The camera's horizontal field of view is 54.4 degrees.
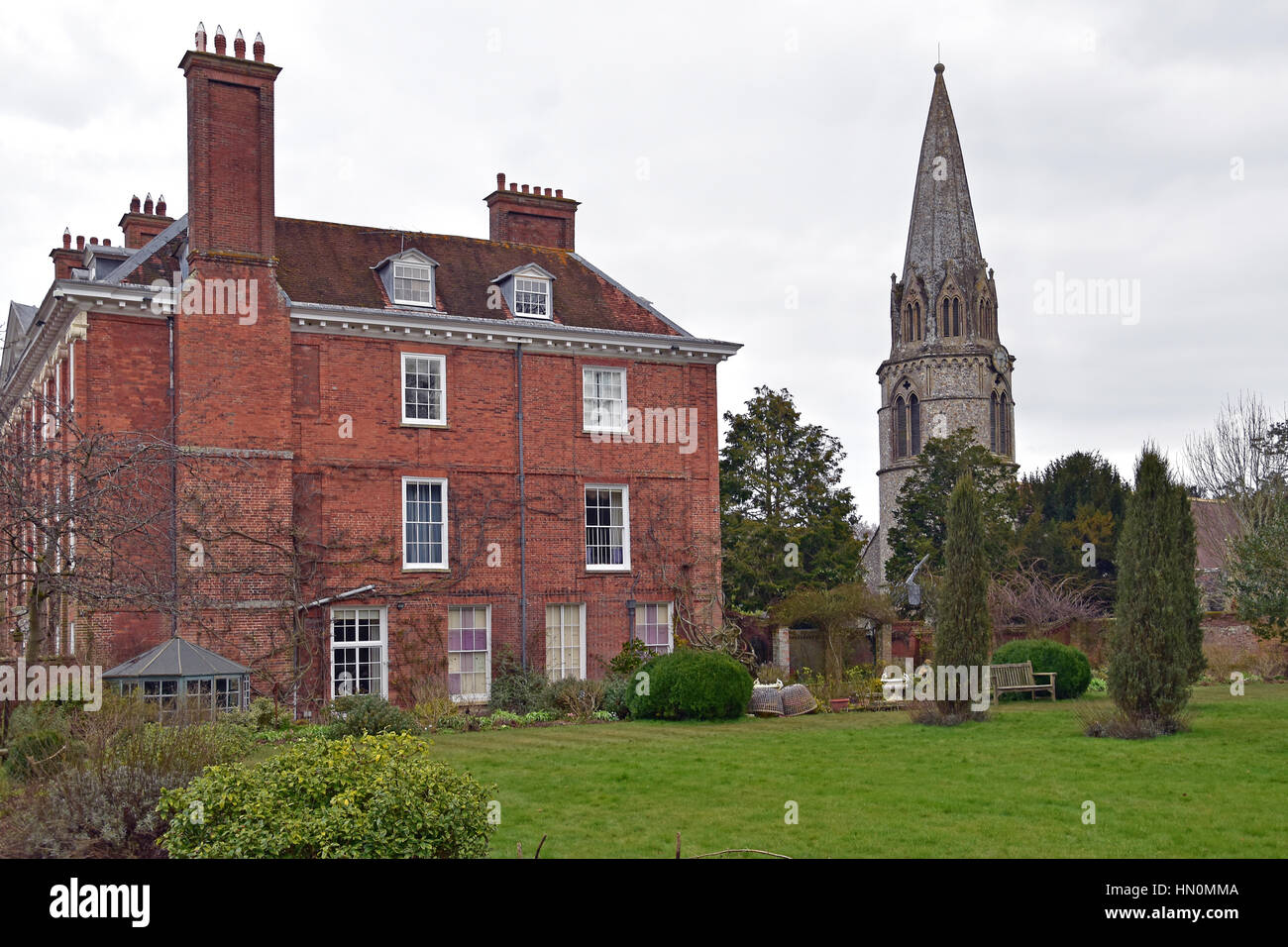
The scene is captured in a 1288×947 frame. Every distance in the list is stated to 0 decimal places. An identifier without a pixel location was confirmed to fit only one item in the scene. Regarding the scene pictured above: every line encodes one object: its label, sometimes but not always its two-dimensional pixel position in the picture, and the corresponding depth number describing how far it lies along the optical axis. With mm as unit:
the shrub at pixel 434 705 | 23438
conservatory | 20000
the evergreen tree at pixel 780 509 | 38281
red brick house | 25312
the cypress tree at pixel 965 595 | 23016
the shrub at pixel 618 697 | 25594
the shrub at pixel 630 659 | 28123
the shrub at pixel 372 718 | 20500
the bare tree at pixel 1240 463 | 47969
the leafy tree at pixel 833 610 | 33312
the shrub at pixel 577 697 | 25484
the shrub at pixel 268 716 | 22688
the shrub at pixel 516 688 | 27297
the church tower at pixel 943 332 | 72562
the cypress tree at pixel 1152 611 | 19922
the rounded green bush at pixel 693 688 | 24406
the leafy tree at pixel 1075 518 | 50219
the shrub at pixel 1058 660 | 28734
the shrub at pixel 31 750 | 14789
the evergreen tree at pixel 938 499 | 49375
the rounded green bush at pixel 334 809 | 8914
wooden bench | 28000
